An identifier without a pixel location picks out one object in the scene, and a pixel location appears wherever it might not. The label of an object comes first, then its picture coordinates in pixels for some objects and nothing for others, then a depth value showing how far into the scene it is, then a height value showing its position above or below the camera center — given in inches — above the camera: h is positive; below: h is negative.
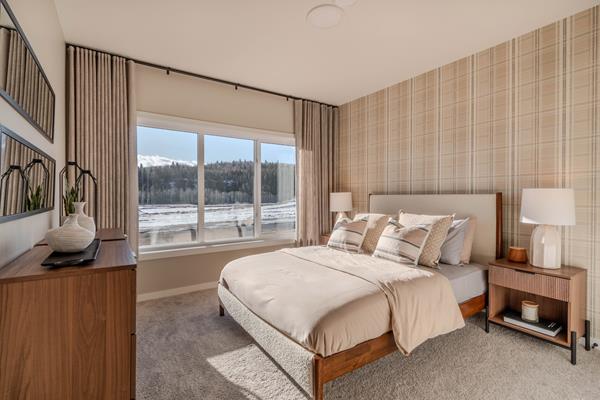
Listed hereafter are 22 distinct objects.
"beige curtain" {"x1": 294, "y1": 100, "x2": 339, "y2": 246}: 179.5 +19.5
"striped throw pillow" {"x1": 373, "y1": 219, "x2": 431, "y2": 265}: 105.7 -17.2
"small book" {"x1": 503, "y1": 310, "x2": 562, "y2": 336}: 92.4 -41.4
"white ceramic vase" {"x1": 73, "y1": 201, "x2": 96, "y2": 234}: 69.2 -5.1
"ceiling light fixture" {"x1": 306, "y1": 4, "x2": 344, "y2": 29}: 89.0 +55.1
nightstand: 86.7 -32.0
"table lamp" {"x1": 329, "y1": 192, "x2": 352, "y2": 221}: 174.4 -3.4
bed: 67.1 -28.3
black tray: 48.0 -10.4
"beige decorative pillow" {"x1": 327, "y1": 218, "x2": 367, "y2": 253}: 126.5 -17.2
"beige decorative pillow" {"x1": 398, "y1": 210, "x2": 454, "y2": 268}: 105.9 -15.6
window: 141.3 +7.3
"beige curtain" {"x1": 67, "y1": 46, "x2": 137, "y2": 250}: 117.6 +27.9
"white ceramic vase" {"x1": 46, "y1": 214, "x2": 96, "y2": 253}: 55.0 -7.4
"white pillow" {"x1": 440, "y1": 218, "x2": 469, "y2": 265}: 111.5 -18.5
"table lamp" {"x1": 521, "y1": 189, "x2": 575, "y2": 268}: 88.8 -6.8
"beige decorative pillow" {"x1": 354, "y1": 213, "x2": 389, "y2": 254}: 128.2 -15.1
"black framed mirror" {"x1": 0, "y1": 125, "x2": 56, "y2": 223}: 49.6 +4.1
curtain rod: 128.3 +58.1
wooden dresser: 42.3 -20.0
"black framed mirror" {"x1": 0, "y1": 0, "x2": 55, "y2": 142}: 48.9 +24.2
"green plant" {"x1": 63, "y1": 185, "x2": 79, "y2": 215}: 79.1 -0.6
